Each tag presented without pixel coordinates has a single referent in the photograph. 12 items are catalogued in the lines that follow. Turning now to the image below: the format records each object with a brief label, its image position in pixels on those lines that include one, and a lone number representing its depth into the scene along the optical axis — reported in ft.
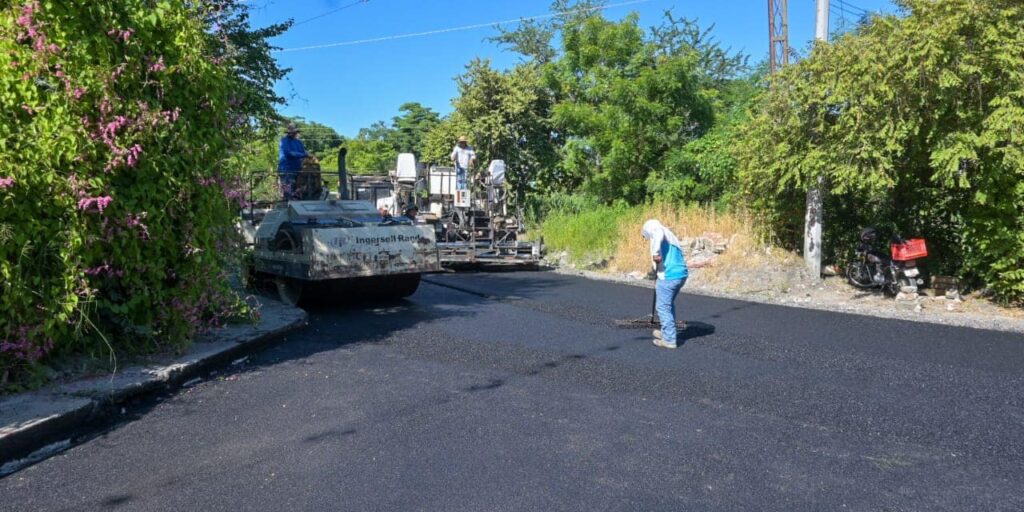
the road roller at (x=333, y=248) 30.09
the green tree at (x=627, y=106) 59.36
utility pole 39.37
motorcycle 34.45
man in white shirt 52.49
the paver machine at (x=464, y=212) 49.01
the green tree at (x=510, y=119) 78.18
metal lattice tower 61.41
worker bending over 24.30
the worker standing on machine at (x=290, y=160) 36.04
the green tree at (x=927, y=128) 30.04
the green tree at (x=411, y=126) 186.09
